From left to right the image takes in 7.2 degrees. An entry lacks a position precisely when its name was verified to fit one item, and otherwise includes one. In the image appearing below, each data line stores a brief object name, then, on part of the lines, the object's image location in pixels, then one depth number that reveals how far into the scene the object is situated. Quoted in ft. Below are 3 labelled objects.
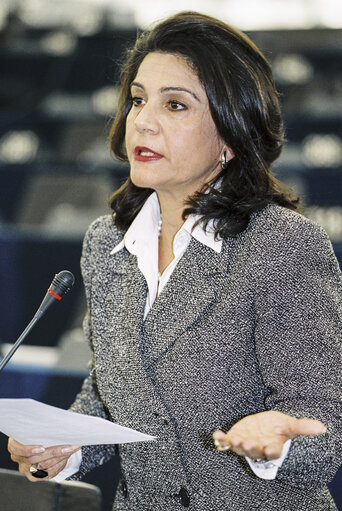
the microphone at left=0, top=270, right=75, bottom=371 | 11.33
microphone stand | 11.26
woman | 11.37
